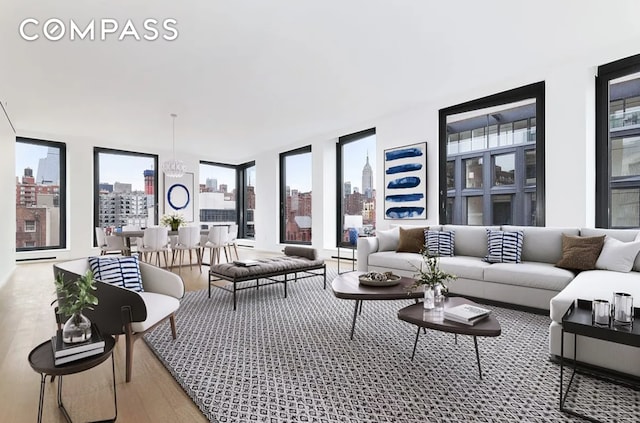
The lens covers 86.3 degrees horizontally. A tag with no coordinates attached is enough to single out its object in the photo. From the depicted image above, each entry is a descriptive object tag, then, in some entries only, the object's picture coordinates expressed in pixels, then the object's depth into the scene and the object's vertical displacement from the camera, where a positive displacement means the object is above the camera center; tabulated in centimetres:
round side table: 145 -67
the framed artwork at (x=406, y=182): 570 +50
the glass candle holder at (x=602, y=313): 179 -54
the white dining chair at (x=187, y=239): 638 -54
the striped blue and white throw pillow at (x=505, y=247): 383 -41
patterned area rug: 176 -102
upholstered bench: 368 -66
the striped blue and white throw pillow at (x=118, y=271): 259 -47
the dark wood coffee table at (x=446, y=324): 194 -68
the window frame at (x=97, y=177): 798 +79
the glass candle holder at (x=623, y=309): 177 -51
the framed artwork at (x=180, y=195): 913 +43
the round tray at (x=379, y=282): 294 -61
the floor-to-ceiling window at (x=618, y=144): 386 +78
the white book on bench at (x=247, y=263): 395 -61
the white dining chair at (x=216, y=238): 671 -54
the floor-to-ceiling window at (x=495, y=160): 459 +76
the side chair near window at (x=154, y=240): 587 -51
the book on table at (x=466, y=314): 206 -64
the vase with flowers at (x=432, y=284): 237 -51
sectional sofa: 215 -59
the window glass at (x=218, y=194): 1016 +52
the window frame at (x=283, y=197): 916 +37
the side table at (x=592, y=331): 165 -61
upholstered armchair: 203 -63
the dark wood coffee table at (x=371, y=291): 271 -66
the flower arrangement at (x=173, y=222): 687 -23
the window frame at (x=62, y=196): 750 +33
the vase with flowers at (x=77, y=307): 160 -46
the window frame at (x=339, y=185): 768 +57
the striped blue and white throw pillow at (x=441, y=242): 448 -42
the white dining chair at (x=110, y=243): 625 -59
